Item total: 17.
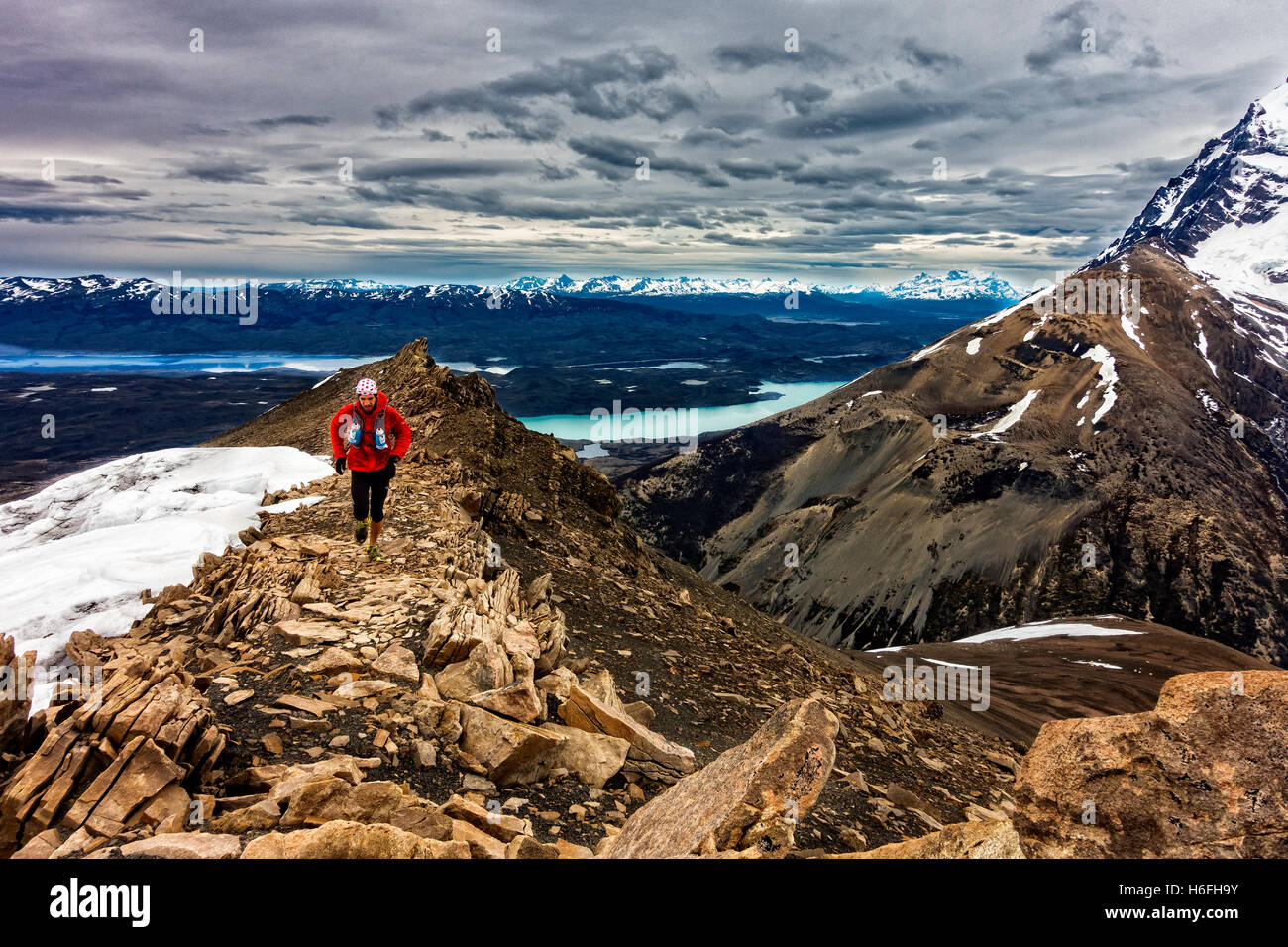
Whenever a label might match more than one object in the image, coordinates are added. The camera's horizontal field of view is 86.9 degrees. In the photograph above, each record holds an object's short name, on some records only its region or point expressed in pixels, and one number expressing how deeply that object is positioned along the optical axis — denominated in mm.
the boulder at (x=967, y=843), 5551
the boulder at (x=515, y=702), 8453
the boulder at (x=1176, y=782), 6234
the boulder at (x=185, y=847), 4953
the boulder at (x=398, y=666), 8727
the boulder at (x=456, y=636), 9344
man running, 12391
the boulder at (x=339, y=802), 5762
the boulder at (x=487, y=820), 6172
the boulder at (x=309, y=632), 9125
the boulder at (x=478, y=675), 8742
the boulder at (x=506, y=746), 7513
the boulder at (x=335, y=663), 8547
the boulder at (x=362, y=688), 8023
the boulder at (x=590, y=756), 7938
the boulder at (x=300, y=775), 5945
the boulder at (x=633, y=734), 8750
